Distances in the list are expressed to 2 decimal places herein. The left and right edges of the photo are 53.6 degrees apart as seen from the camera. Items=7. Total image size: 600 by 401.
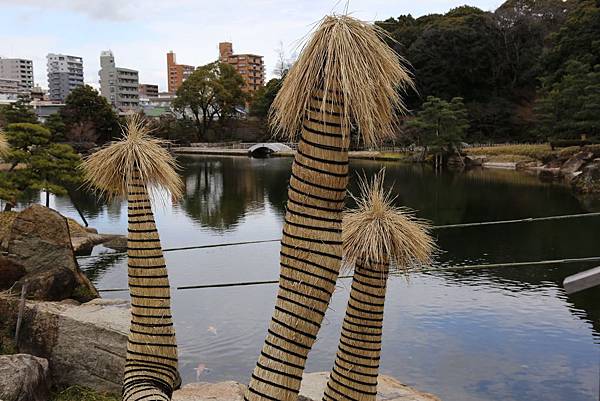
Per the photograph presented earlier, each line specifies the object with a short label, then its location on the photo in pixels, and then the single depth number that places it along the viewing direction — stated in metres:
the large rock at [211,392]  5.03
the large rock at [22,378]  3.98
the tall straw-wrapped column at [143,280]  2.69
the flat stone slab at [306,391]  5.02
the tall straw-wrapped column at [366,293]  2.47
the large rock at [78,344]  4.94
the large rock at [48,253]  6.18
